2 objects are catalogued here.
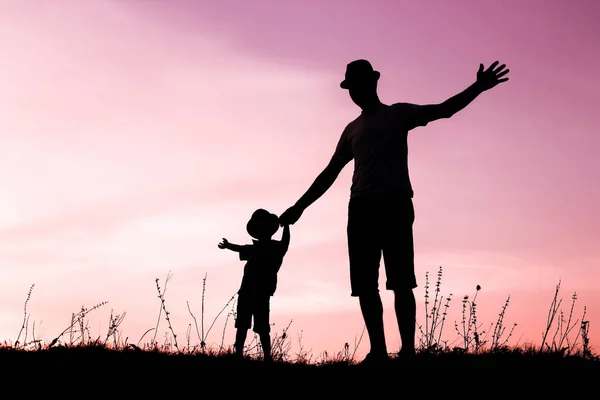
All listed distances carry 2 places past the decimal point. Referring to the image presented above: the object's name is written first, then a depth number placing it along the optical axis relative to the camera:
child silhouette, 9.27
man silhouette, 7.23
